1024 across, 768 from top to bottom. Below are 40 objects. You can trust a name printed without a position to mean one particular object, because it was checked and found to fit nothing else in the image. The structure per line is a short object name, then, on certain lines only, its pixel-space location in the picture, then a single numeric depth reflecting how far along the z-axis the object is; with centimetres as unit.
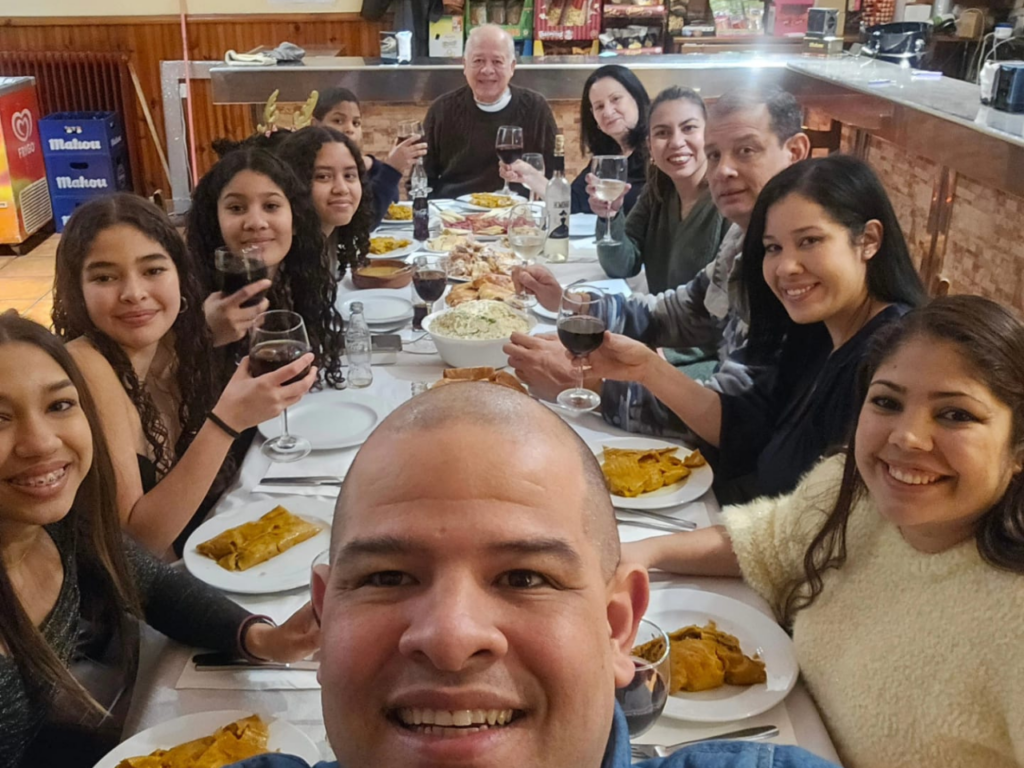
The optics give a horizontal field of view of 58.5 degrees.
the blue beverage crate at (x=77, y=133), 578
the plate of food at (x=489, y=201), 359
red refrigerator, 540
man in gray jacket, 190
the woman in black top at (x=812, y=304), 165
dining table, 109
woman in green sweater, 281
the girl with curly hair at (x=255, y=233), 215
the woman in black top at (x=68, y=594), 113
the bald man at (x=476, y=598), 67
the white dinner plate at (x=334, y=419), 177
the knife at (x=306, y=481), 162
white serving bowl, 208
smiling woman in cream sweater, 105
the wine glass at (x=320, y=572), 84
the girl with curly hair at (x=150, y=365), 155
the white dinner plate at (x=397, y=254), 299
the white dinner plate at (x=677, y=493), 155
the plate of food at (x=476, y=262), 273
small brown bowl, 273
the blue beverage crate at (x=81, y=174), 586
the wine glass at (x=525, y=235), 268
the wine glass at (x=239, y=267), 208
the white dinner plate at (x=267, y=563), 132
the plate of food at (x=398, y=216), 348
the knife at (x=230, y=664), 119
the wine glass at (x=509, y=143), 334
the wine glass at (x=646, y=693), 99
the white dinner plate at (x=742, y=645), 109
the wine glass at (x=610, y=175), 289
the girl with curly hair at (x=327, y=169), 267
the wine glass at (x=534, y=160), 356
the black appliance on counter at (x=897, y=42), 467
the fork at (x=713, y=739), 103
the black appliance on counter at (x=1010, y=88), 284
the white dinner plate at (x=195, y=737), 101
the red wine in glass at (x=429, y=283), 227
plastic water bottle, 206
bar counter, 288
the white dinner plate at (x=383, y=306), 243
